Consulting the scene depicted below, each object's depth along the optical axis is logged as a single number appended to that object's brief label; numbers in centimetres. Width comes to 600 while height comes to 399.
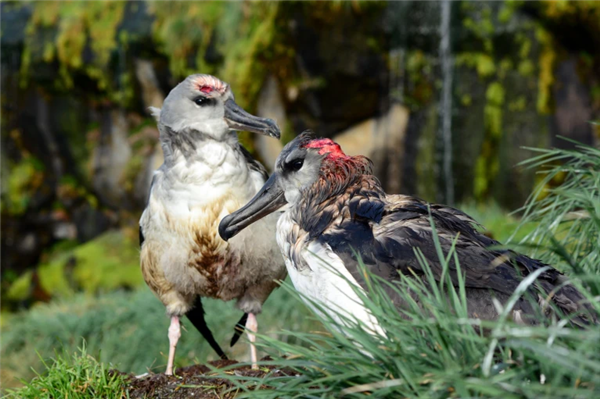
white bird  698
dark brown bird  485
